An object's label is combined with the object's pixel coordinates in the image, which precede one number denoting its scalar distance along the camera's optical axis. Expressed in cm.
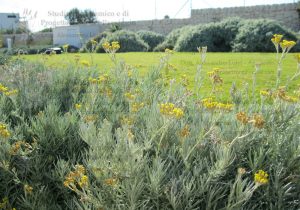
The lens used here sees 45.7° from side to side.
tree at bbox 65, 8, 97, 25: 5869
